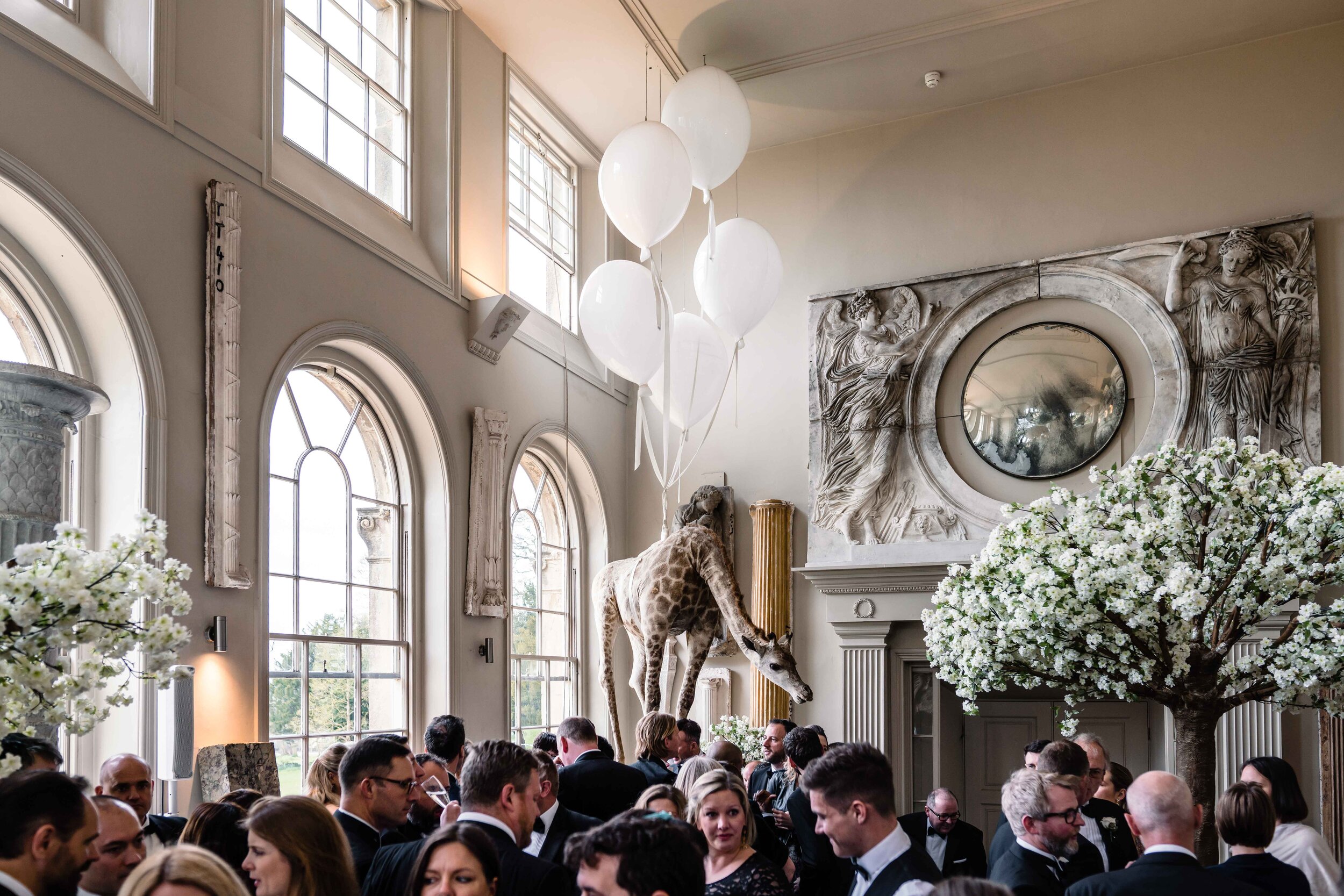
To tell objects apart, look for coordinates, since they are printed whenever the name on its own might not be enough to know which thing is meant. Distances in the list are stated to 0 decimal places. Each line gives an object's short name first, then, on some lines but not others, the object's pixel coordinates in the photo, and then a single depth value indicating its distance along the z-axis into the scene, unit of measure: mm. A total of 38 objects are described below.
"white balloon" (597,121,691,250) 7578
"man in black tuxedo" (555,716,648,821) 4773
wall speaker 5832
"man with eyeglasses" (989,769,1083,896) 3596
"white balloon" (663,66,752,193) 8352
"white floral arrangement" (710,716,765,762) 9430
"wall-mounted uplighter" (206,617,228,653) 6516
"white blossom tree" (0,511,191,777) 2820
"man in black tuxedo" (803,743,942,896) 2938
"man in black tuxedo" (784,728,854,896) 4164
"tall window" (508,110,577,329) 11117
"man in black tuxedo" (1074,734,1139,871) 4652
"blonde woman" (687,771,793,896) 3262
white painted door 10797
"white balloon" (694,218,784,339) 8289
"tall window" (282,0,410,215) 8180
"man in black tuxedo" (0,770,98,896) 2525
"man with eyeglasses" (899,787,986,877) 4824
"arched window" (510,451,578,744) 10688
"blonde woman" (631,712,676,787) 5793
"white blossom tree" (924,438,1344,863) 4754
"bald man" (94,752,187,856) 3928
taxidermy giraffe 8398
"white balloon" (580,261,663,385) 8062
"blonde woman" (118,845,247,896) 2072
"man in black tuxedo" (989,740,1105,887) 4125
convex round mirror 10398
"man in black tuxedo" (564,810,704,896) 2152
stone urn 3914
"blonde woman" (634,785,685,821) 3627
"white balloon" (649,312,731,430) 8672
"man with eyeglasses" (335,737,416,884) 3402
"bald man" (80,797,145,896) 3047
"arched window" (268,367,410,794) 7719
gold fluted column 11273
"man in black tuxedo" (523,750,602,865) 3820
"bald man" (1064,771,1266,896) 3139
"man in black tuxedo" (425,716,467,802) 5383
